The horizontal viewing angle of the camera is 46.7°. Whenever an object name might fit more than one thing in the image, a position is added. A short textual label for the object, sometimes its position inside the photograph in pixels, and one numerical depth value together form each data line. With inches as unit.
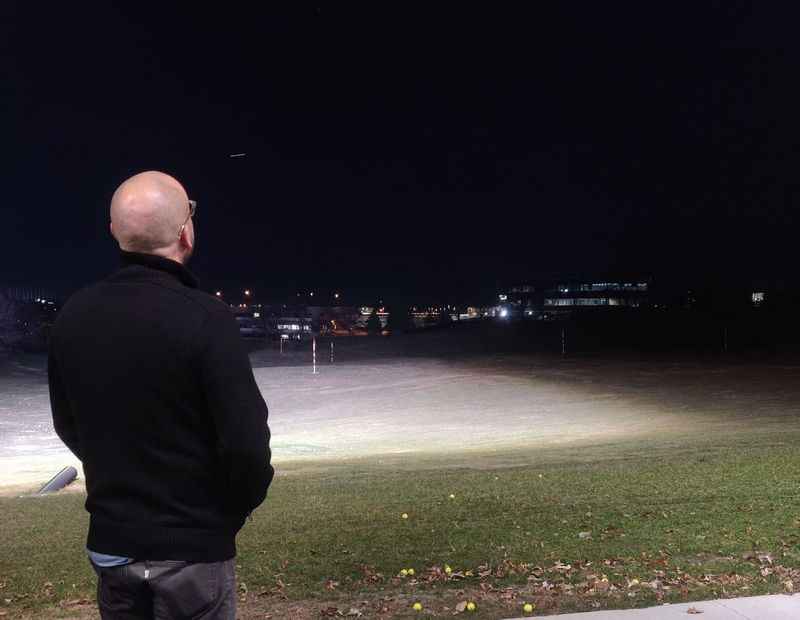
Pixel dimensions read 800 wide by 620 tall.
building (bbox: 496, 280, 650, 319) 7248.0
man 107.7
